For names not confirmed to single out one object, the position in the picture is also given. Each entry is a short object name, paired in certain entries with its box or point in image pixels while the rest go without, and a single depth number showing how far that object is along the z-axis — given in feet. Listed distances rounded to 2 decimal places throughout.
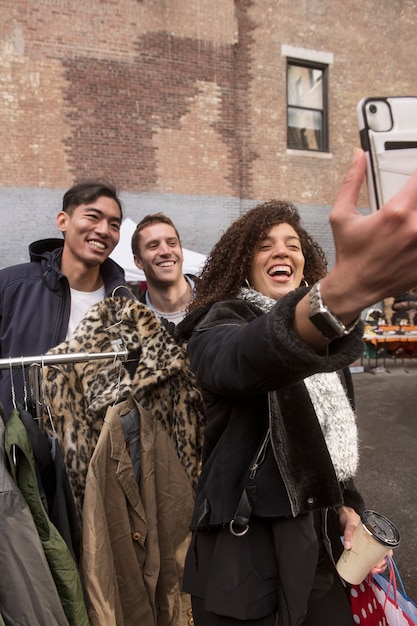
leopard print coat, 5.33
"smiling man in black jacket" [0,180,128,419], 6.80
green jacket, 4.19
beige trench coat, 4.86
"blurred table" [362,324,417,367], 31.24
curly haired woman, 2.60
